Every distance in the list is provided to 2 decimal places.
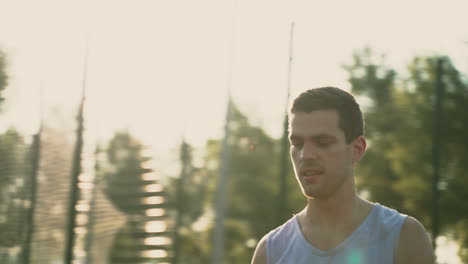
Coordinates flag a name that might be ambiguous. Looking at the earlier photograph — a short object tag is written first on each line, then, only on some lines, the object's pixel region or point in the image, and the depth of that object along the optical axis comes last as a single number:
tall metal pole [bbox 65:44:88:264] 6.42
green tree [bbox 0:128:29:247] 6.12
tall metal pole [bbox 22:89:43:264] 6.30
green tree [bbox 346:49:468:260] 10.60
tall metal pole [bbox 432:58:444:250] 7.38
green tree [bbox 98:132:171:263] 9.60
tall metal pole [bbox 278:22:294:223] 8.51
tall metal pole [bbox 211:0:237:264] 10.64
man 2.02
